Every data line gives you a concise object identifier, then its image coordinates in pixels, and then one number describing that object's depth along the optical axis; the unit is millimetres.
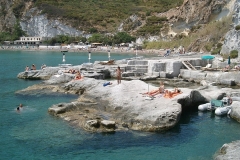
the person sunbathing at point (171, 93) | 27469
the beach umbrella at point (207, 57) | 49781
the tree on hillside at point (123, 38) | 135250
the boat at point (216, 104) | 28562
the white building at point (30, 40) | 154875
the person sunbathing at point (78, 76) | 38781
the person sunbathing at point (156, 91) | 28347
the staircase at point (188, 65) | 46847
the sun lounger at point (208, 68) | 45688
